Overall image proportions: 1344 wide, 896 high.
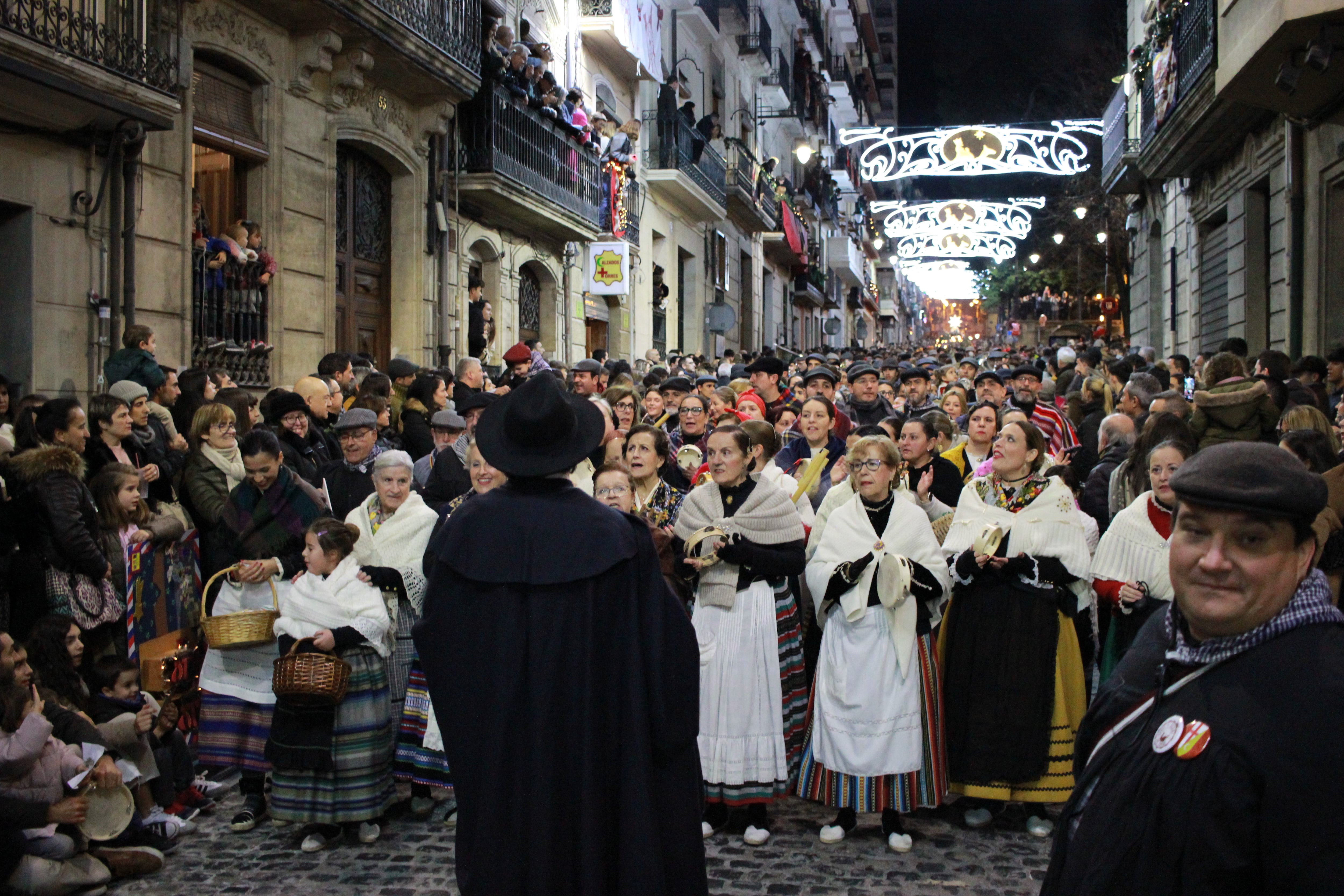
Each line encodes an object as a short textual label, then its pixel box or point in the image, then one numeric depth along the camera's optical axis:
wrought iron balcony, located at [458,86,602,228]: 15.98
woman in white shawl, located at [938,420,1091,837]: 5.50
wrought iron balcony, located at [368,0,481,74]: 13.17
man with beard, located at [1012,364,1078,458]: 9.50
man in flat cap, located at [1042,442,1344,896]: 1.99
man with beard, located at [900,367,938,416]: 12.05
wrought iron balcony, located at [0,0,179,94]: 8.34
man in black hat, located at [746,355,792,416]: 10.73
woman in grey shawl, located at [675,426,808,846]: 5.55
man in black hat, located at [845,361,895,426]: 10.49
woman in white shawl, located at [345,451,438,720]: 5.75
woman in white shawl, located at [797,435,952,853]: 5.45
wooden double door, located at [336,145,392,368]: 14.02
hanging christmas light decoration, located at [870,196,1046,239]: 35.09
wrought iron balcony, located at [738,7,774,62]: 31.31
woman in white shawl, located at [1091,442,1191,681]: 5.16
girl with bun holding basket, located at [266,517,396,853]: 5.40
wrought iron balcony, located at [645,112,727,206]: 23.67
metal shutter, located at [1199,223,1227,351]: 18.05
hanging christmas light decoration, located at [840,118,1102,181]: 25.72
